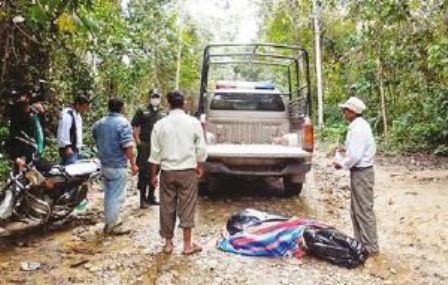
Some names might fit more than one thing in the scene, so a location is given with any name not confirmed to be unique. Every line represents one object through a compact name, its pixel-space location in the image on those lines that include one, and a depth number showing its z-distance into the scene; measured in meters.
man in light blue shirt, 6.38
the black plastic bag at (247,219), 6.03
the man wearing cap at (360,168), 5.70
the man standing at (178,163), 5.62
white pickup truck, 7.99
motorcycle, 5.86
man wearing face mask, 7.86
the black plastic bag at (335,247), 5.45
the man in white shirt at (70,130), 7.01
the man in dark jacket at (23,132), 6.55
